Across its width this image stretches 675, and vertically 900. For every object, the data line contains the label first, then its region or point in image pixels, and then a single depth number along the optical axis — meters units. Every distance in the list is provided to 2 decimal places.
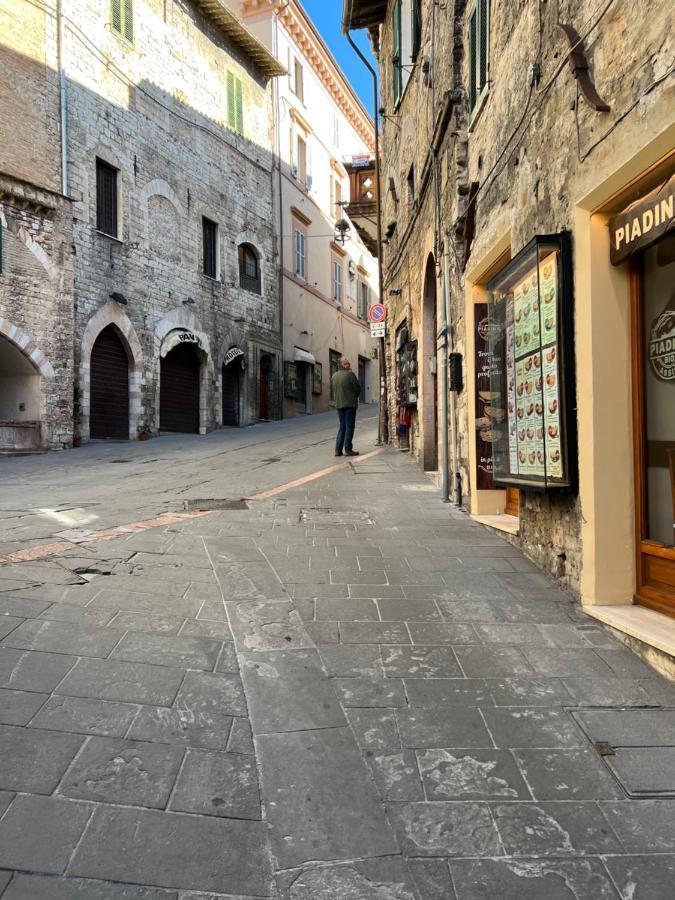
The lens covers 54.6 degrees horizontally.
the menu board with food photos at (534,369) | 4.07
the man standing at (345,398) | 12.11
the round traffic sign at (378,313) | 14.79
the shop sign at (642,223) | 3.15
